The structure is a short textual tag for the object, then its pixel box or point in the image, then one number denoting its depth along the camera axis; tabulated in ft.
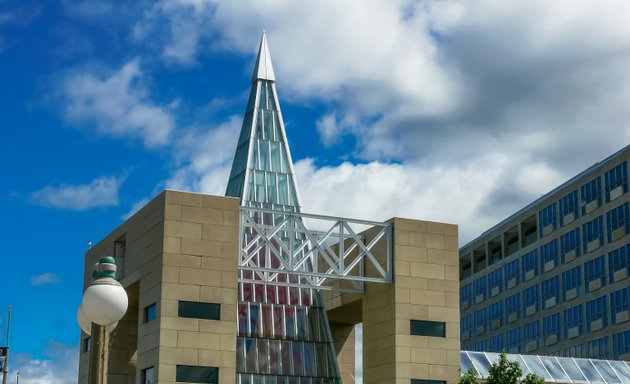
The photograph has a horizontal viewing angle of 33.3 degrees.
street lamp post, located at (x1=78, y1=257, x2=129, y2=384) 49.55
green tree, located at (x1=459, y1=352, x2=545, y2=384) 145.18
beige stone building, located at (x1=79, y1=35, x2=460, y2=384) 150.92
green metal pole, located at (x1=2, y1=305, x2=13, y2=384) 216.74
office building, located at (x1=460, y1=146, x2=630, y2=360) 312.71
